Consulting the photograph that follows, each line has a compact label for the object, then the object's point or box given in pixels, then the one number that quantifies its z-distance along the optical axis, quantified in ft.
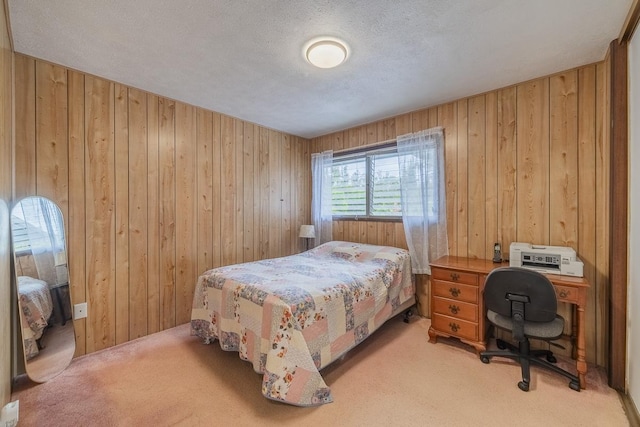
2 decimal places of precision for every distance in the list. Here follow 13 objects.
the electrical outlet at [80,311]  7.38
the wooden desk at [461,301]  7.55
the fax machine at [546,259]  6.61
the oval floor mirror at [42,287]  6.40
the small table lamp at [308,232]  12.87
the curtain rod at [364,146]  11.14
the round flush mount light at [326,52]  6.11
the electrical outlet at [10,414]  4.70
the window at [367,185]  11.24
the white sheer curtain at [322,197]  13.16
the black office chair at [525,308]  6.04
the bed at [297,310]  5.59
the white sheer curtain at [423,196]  9.75
